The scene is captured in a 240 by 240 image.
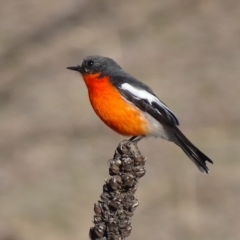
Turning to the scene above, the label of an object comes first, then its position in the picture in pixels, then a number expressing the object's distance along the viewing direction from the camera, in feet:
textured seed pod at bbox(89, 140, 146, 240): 24.62
